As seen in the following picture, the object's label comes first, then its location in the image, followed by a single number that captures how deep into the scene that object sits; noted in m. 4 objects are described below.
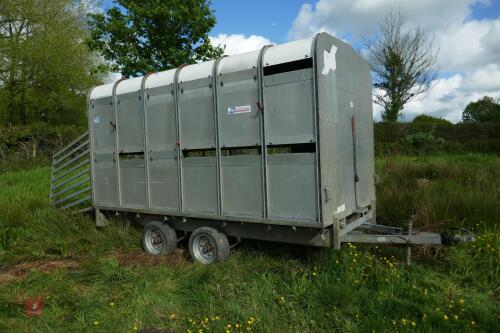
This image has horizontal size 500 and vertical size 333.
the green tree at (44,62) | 20.94
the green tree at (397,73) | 24.72
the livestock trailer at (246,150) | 4.59
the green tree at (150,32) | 12.17
